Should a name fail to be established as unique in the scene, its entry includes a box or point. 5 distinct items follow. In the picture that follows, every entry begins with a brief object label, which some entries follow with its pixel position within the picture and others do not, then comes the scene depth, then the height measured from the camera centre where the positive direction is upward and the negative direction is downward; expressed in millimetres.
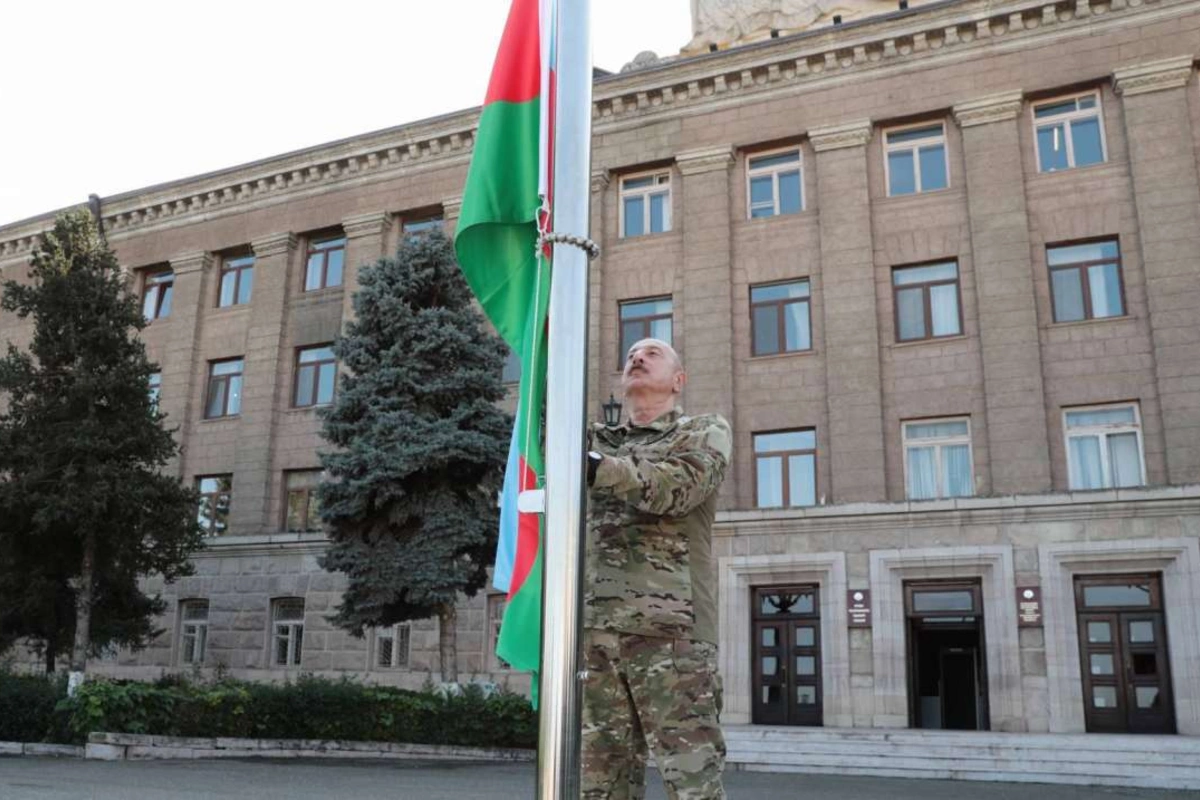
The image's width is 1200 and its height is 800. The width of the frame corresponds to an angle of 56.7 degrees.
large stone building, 21141 +6530
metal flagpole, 2578 +483
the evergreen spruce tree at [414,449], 19359 +3871
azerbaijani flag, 3156 +1312
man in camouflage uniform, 3459 +169
